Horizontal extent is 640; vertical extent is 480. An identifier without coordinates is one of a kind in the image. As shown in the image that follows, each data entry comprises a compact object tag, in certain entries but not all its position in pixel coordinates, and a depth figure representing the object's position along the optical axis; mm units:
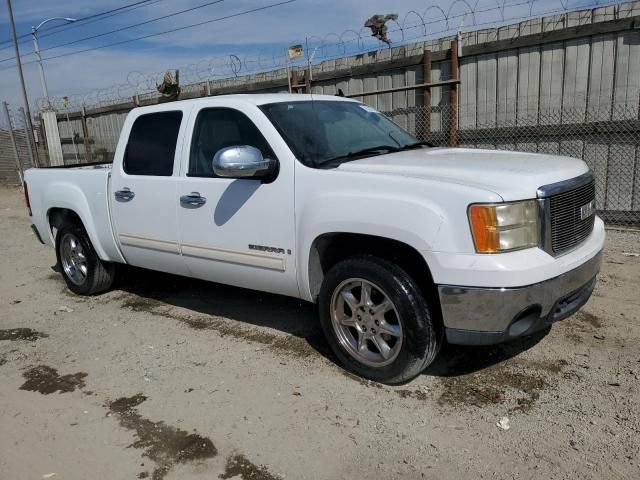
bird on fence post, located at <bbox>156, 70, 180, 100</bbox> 13609
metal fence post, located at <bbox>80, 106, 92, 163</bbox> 17000
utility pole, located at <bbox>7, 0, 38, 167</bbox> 19734
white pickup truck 3082
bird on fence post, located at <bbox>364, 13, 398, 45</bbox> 9211
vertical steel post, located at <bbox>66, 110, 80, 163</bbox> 17828
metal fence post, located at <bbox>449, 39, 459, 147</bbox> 8367
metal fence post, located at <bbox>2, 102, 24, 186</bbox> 16391
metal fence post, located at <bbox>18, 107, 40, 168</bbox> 16016
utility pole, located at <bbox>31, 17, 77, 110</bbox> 21797
